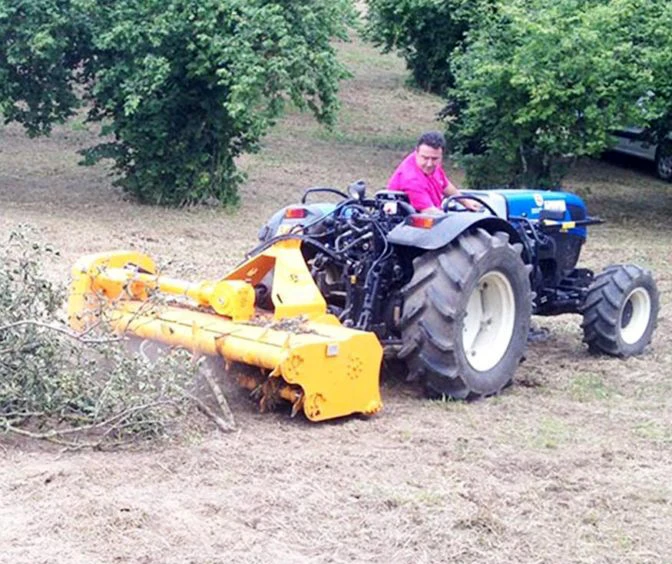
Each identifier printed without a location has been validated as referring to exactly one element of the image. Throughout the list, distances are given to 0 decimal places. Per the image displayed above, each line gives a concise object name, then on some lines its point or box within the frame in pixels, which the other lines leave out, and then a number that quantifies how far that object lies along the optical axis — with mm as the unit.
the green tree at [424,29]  18047
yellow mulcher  6832
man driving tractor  8227
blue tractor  7480
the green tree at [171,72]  13570
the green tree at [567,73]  14508
